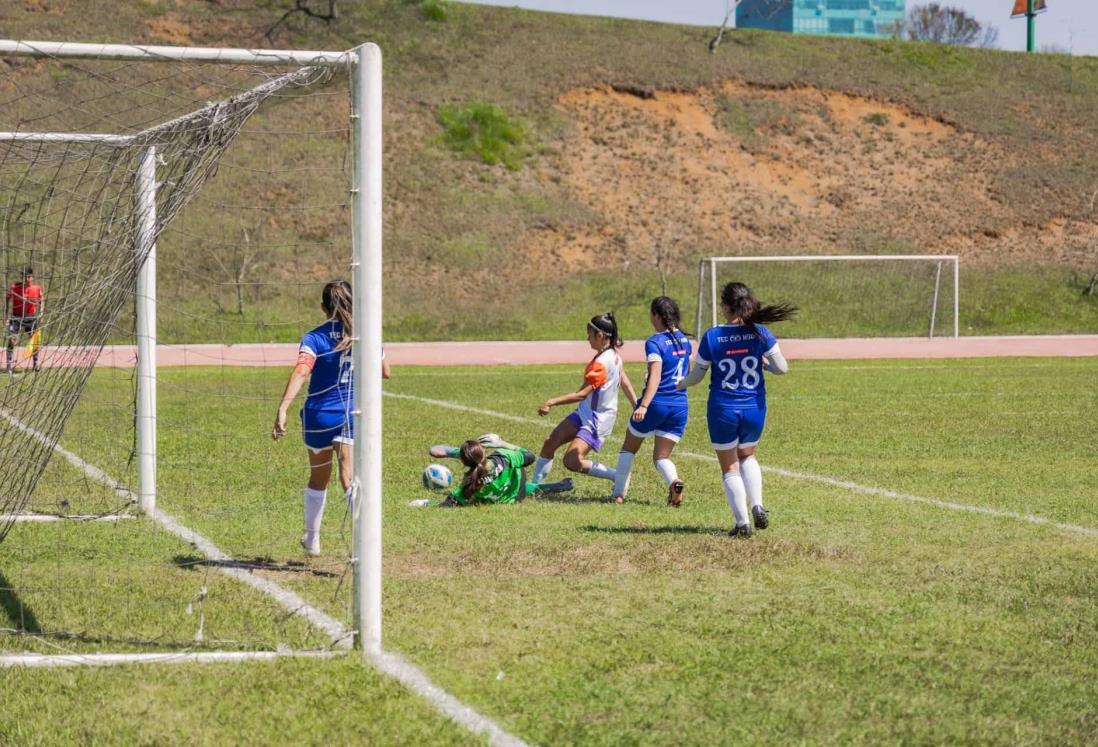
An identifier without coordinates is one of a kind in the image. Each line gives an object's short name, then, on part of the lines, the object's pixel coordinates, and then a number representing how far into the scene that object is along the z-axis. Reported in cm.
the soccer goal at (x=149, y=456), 1148
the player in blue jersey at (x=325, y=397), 1502
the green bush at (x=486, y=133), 9200
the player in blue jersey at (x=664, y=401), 1930
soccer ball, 2009
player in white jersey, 2003
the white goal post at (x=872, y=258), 6614
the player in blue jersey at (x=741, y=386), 1672
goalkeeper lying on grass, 1912
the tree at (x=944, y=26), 15600
